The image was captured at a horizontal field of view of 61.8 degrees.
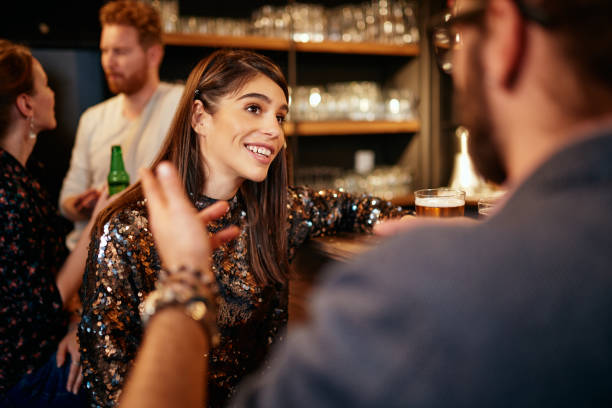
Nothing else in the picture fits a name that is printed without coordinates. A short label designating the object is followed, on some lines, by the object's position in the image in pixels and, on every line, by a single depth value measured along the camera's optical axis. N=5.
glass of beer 1.44
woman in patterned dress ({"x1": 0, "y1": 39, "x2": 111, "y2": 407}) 1.50
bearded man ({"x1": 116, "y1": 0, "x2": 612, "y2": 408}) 0.41
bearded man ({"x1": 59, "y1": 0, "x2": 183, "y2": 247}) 2.56
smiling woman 1.26
